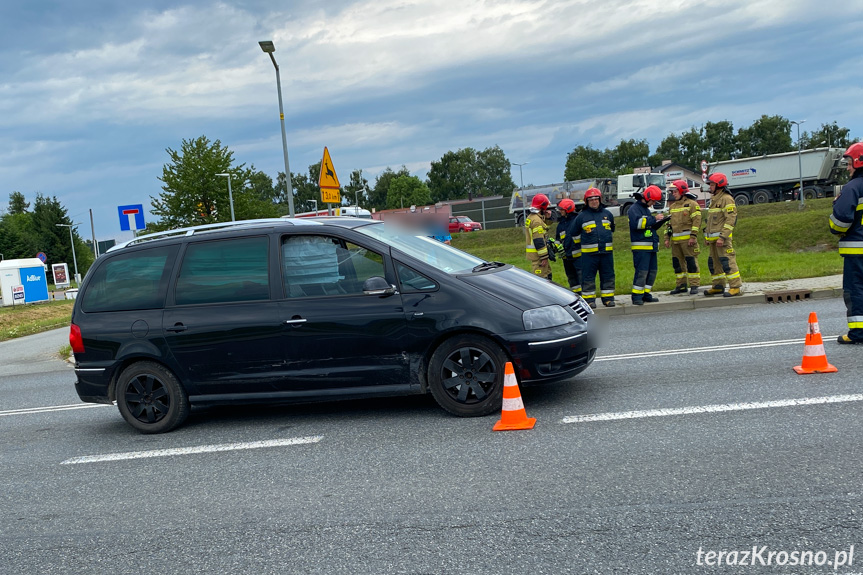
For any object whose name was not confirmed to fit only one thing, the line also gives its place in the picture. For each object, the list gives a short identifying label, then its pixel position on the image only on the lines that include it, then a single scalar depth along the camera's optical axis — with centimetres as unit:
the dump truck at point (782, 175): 4575
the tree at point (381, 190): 13800
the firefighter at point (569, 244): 1334
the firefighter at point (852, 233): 743
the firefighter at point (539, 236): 1345
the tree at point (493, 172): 13356
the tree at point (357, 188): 13600
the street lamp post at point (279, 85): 2020
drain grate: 1226
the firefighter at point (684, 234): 1369
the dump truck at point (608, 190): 4238
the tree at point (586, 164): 11181
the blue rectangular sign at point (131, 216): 2202
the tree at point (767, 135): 10219
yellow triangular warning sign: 1443
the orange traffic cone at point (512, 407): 559
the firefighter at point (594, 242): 1266
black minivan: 591
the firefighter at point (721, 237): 1270
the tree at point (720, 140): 10962
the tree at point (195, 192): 5116
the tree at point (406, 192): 11462
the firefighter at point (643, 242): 1290
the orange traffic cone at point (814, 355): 645
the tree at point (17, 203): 12562
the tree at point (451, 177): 12650
